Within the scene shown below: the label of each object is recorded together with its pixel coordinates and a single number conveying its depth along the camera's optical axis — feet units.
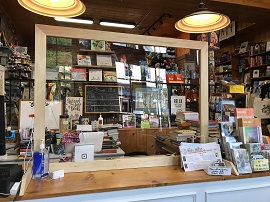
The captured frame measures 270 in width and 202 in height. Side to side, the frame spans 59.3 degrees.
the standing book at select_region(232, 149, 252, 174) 5.29
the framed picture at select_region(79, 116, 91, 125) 11.28
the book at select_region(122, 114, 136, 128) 11.75
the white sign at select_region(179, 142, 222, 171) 5.52
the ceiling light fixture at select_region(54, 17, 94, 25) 18.67
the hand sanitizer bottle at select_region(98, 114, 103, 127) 11.71
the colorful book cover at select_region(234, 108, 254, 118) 5.94
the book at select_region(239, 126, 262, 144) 5.73
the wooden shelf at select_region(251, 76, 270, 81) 19.90
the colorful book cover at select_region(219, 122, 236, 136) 5.93
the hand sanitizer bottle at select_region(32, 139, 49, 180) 4.83
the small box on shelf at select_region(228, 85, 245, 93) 8.32
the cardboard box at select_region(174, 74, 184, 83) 11.71
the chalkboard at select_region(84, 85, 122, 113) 12.80
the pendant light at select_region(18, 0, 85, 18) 4.92
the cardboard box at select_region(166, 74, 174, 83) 11.98
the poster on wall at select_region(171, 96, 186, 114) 10.18
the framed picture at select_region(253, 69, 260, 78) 20.82
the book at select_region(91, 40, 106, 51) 10.96
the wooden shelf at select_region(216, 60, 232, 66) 24.44
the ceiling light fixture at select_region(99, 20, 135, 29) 20.10
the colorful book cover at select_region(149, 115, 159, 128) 11.33
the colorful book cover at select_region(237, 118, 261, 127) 5.80
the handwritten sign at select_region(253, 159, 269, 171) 5.35
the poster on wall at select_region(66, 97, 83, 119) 11.75
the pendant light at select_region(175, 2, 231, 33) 6.29
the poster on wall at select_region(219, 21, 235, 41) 21.02
